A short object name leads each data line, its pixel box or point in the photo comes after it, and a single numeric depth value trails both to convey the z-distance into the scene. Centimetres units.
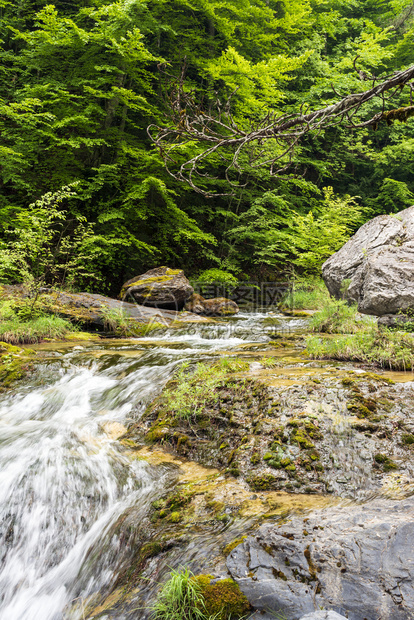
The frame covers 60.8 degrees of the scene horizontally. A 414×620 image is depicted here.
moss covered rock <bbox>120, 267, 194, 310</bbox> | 1025
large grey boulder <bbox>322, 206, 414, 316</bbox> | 530
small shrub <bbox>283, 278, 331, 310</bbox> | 1117
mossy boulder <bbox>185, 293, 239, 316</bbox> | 1080
